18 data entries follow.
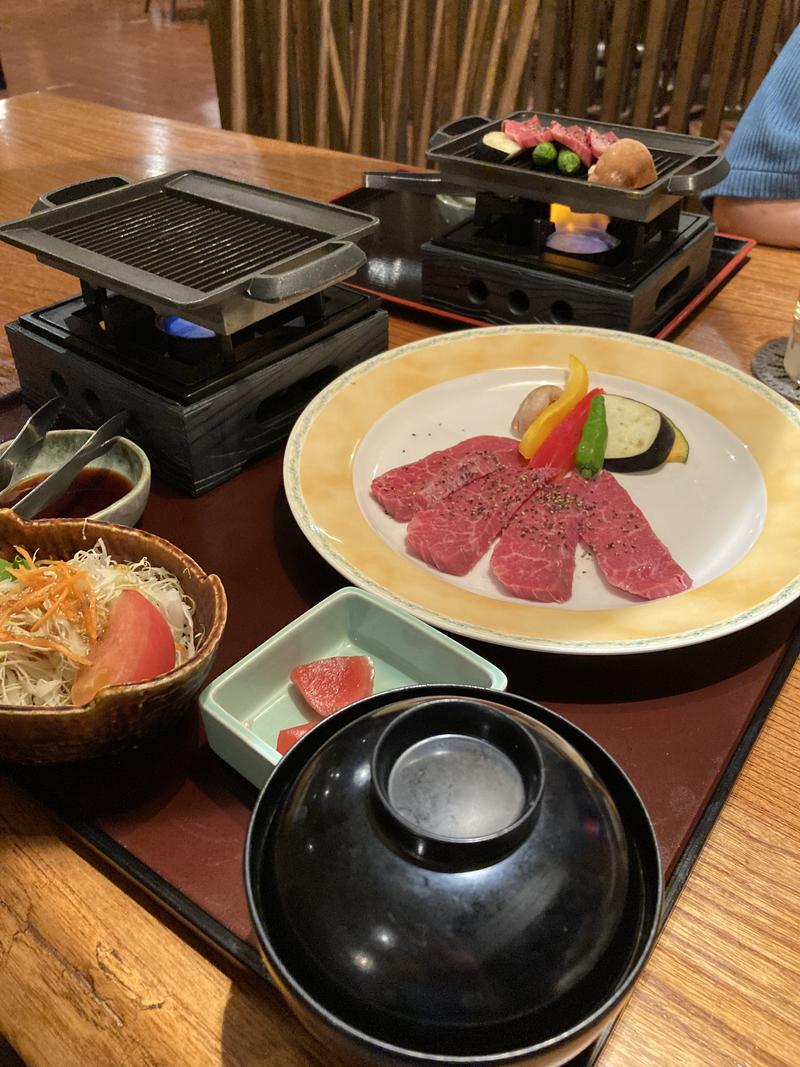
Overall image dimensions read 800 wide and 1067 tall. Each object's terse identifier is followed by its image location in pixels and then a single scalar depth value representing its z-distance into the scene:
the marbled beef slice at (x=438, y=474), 0.48
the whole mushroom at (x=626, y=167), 0.61
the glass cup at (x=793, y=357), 0.59
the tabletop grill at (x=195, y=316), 0.46
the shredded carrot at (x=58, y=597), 0.34
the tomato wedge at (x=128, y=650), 0.32
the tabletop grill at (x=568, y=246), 0.61
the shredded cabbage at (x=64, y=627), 0.33
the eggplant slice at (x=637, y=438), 0.52
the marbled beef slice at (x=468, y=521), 0.45
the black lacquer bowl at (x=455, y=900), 0.19
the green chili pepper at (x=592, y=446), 0.51
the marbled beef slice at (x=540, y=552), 0.43
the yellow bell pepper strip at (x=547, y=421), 0.52
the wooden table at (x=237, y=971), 0.27
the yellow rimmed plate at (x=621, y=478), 0.39
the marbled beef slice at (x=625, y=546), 0.42
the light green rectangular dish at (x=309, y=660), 0.33
